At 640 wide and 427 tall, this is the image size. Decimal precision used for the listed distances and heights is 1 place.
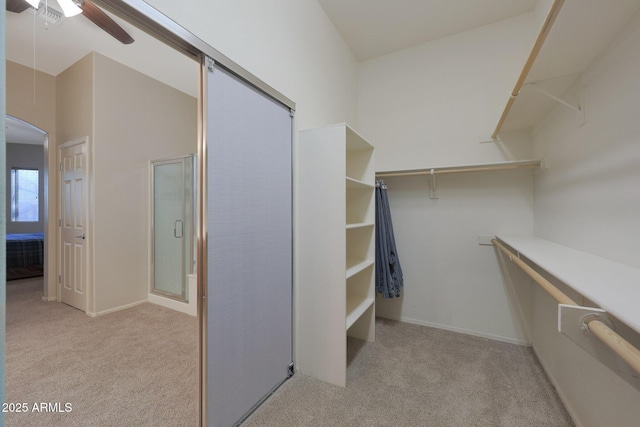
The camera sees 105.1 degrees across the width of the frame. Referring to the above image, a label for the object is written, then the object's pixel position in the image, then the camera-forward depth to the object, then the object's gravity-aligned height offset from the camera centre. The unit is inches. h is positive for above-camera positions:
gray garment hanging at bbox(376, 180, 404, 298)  94.9 -16.3
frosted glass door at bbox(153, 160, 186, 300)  103.1 -7.7
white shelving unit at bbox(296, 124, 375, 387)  67.0 -12.6
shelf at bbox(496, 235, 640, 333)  24.8 -9.1
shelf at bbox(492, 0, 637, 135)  37.3 +31.1
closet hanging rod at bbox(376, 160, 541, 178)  79.4 +16.0
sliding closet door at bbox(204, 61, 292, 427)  48.1 -8.2
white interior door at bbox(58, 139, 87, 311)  107.3 -6.4
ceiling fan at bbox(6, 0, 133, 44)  60.3 +54.0
